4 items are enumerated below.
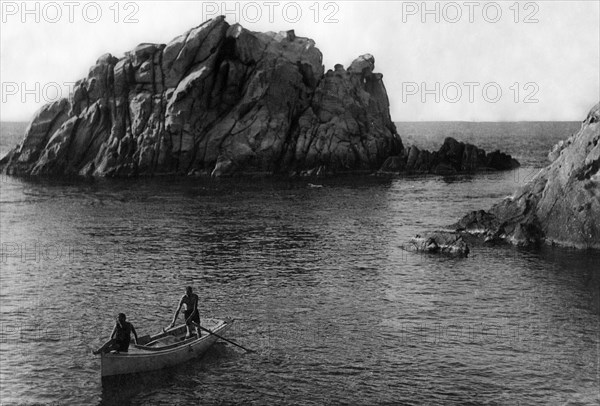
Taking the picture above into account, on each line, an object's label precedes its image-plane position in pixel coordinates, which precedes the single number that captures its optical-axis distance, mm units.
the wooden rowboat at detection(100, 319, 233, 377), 34531
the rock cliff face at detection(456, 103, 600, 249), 62312
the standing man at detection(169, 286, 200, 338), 38812
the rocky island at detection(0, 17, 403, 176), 121500
